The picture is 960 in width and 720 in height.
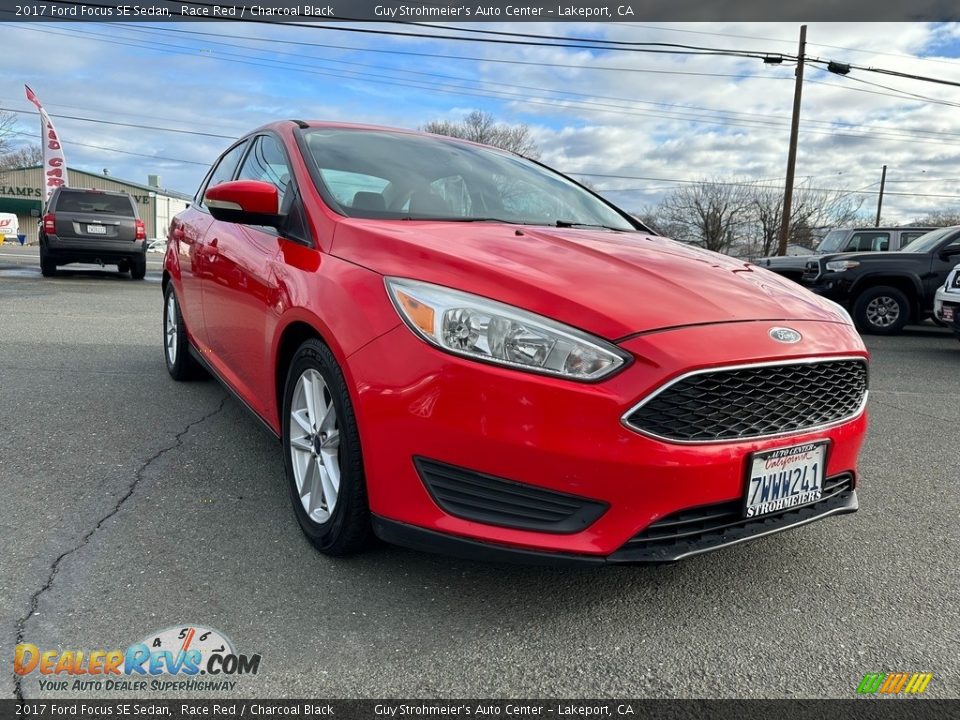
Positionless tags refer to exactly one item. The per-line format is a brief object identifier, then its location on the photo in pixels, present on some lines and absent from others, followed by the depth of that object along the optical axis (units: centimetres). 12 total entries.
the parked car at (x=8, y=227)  3809
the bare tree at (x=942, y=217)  5663
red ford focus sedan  184
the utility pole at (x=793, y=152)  2044
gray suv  1192
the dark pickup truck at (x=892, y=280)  969
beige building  5666
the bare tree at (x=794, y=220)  5347
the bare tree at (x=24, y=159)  5955
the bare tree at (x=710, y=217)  5669
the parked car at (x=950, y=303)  739
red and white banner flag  2497
